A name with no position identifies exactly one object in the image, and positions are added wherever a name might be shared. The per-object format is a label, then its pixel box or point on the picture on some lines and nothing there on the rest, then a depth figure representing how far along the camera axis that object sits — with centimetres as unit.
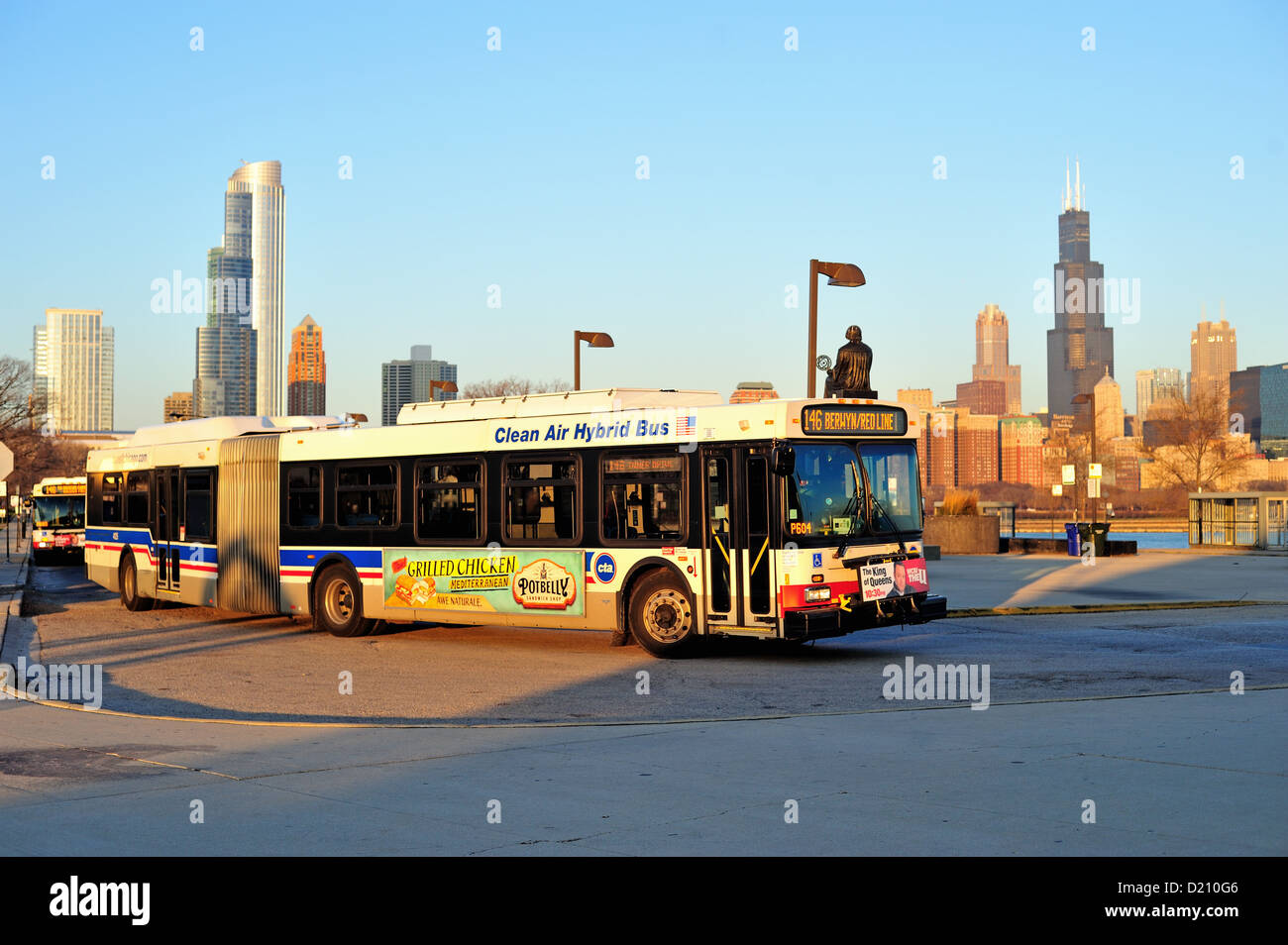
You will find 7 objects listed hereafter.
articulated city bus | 1529
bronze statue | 1659
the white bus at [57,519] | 4681
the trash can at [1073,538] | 4300
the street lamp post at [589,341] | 3419
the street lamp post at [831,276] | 2391
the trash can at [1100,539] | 4156
